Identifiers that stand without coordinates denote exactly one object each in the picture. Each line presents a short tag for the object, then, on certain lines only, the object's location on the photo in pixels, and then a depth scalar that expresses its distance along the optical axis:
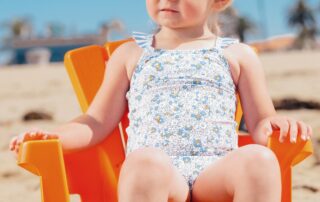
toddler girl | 1.98
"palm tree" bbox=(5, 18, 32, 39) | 75.88
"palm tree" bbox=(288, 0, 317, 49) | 64.24
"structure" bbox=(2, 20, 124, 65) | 68.19
